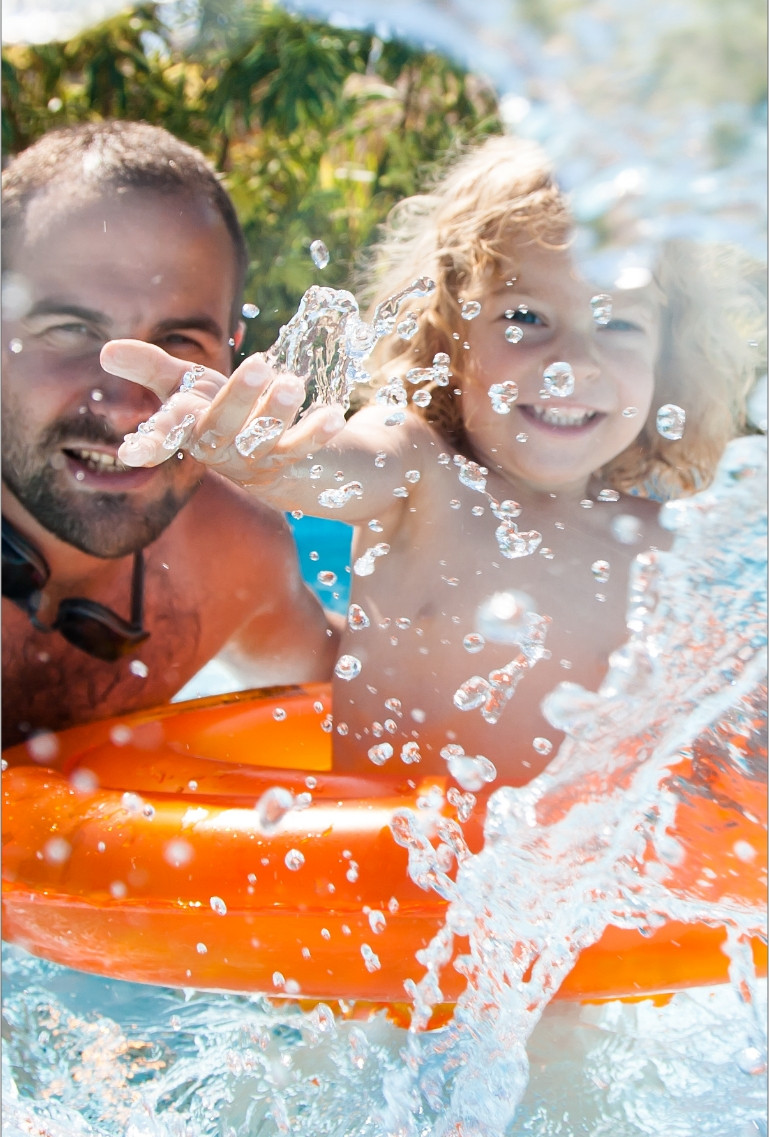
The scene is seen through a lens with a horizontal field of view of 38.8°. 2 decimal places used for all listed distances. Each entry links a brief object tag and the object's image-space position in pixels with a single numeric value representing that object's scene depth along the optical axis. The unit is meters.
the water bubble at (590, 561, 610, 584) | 1.42
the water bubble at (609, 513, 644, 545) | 1.46
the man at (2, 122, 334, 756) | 1.58
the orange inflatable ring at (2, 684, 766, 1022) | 1.13
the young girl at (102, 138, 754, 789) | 1.37
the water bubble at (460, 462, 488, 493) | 1.42
